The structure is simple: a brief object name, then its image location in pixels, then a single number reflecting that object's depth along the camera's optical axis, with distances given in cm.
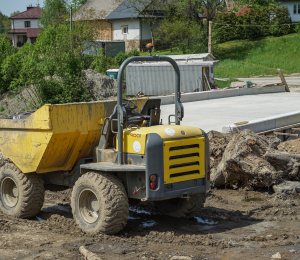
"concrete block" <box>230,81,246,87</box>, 3130
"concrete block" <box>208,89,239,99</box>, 2426
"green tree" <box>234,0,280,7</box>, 5948
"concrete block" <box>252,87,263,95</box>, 2644
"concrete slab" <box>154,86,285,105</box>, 2212
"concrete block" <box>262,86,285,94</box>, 2703
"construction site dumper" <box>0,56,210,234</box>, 609
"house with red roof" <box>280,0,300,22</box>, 5894
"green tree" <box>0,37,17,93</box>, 3163
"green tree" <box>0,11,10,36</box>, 11850
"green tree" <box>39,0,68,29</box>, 7688
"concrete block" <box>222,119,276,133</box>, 1183
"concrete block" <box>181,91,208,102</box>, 2264
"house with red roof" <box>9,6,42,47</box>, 9569
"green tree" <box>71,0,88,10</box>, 5444
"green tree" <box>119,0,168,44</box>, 5778
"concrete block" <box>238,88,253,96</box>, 2573
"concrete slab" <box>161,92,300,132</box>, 1552
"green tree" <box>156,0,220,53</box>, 5166
